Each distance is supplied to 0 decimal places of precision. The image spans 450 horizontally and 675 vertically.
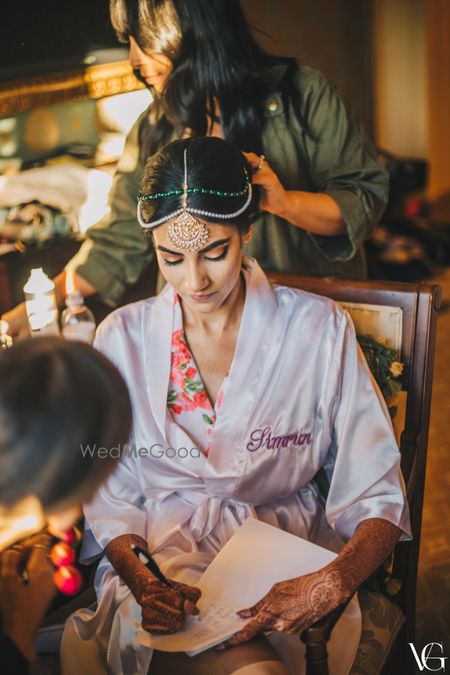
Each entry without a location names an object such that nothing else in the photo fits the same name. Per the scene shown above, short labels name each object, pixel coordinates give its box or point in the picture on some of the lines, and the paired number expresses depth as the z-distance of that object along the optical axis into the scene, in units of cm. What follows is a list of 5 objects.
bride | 155
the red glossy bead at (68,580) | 147
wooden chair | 181
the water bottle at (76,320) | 201
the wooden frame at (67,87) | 252
